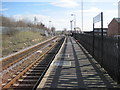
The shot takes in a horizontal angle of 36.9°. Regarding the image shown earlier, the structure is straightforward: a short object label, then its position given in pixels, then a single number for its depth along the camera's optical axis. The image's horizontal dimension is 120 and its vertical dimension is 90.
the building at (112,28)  32.69
